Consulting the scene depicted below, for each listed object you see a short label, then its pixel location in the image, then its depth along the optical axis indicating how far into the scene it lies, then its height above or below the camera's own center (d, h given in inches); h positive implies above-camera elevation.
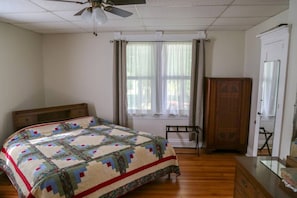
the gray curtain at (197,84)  150.0 -3.4
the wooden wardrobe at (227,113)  139.6 -23.7
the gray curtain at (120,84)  153.7 -4.1
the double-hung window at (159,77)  154.6 +1.5
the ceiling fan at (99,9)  69.5 +24.8
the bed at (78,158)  77.4 -36.3
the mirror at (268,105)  95.3 -12.8
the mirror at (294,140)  65.2 -20.8
